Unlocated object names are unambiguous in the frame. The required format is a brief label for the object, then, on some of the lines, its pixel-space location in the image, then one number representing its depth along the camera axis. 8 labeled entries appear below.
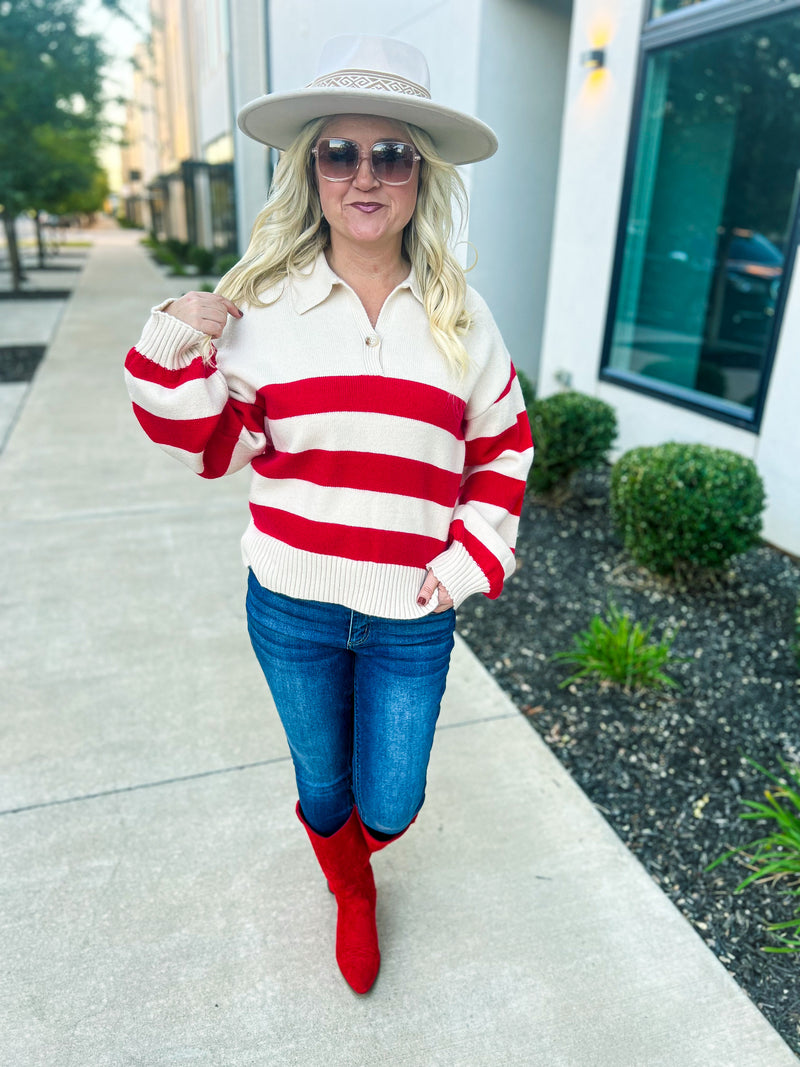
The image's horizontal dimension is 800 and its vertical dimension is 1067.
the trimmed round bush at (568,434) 5.03
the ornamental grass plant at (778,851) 2.25
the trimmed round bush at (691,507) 3.85
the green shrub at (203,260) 20.45
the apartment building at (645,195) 5.11
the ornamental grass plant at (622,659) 3.32
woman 1.57
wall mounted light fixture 5.80
